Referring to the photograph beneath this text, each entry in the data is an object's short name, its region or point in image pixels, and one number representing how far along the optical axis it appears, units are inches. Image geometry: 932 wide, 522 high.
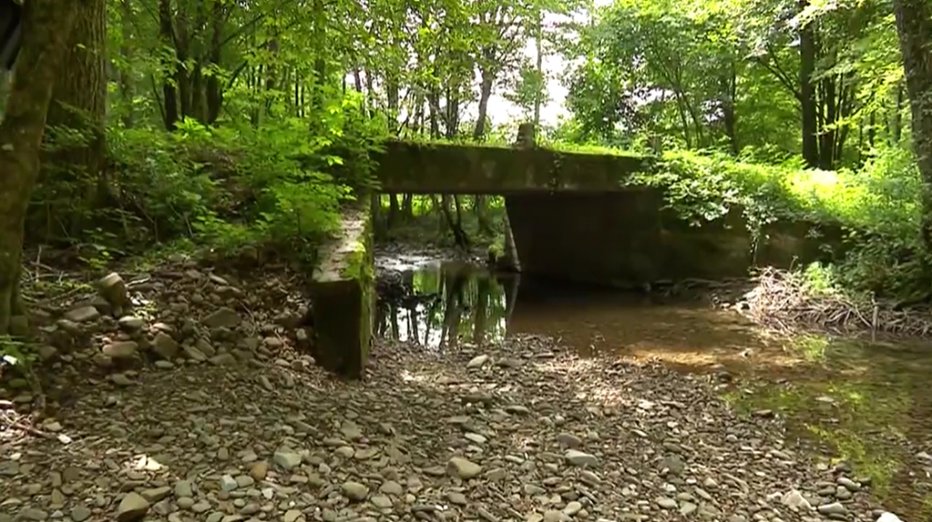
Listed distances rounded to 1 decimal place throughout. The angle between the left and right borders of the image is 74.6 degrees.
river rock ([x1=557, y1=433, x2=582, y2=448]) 137.6
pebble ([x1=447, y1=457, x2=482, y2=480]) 112.4
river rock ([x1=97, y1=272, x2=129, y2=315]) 133.0
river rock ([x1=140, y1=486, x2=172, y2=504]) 85.7
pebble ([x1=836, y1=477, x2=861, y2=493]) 131.5
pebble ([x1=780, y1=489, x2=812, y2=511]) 121.1
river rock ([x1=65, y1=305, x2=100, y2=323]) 124.2
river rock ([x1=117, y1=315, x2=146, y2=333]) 129.1
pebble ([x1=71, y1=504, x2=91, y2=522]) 80.2
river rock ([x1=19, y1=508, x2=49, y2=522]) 78.8
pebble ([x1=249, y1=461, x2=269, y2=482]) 96.2
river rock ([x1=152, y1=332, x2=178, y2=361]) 129.4
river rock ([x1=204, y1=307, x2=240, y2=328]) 144.4
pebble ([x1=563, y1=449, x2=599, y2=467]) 127.5
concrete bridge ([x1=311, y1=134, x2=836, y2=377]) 358.3
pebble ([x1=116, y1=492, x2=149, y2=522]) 81.0
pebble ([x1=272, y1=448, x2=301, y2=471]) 101.2
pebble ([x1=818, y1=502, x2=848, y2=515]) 120.3
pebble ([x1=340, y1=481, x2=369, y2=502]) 96.9
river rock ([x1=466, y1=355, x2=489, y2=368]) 214.3
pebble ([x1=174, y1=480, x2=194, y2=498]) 87.7
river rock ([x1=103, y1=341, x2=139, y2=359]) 121.3
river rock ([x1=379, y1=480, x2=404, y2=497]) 100.7
